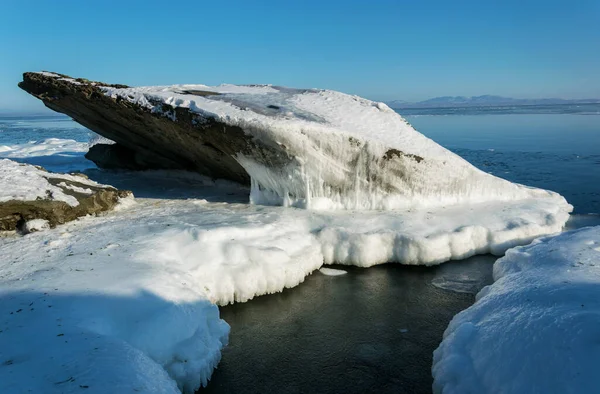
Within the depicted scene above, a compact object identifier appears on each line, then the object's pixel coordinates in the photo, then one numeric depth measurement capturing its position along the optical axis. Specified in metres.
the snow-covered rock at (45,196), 6.61
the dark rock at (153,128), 8.16
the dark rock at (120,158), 11.88
